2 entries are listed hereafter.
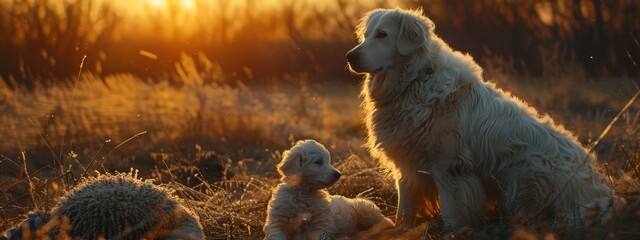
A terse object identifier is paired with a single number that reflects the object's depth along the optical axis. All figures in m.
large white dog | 5.14
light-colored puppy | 5.38
